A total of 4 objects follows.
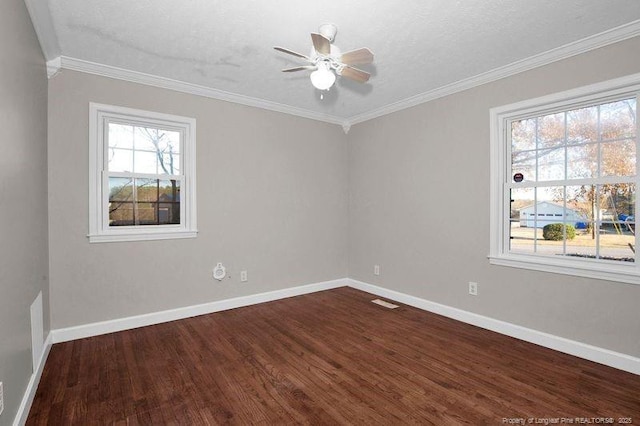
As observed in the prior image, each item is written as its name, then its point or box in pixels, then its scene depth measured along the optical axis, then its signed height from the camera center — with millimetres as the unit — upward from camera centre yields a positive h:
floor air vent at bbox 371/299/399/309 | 4004 -1195
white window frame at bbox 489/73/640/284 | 2502 +318
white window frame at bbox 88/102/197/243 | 3111 +387
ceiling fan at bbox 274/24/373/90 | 2221 +1131
